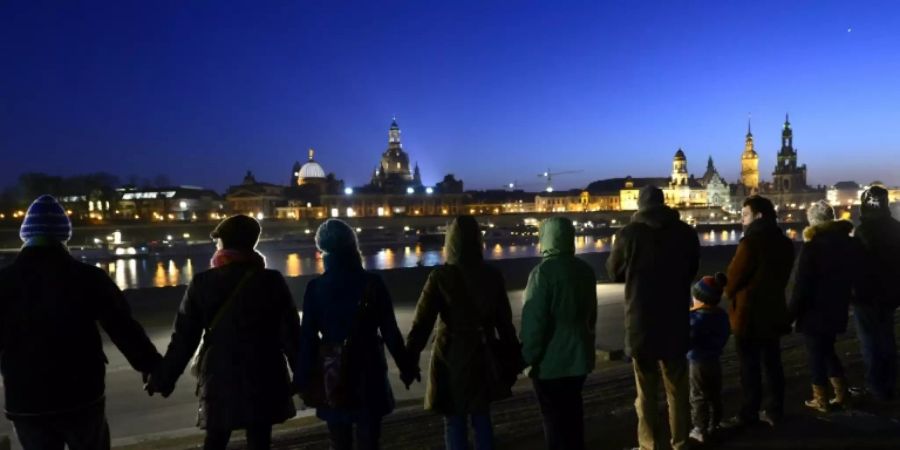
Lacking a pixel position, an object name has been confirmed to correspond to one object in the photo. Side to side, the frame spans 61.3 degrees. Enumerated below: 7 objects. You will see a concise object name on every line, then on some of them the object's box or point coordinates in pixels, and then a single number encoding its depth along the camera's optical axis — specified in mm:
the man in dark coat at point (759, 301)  5164
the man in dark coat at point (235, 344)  3684
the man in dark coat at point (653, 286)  4520
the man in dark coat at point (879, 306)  5996
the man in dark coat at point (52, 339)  3391
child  5062
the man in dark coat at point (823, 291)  5625
